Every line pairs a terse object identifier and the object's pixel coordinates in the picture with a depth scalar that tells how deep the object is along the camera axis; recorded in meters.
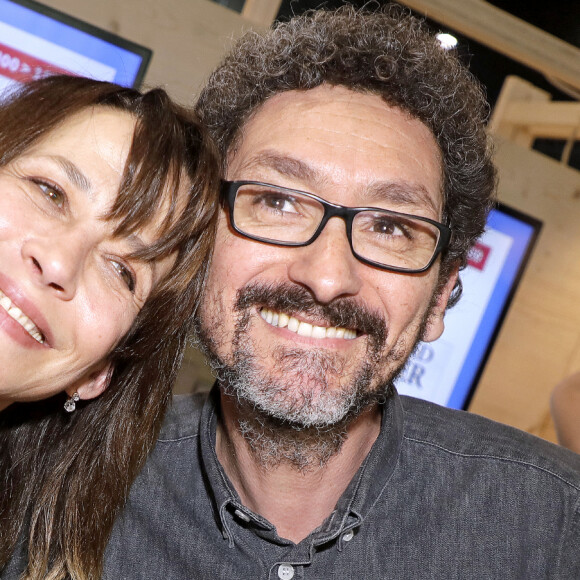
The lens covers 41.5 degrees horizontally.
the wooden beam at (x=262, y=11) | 2.48
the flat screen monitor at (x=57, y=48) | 2.12
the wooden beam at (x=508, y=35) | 2.46
